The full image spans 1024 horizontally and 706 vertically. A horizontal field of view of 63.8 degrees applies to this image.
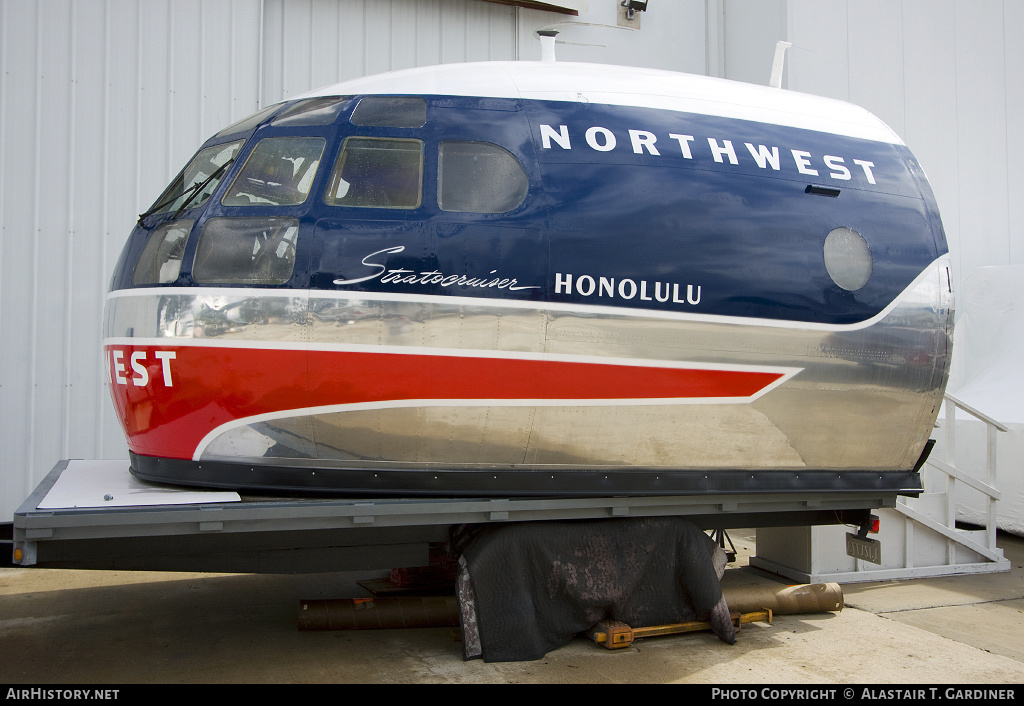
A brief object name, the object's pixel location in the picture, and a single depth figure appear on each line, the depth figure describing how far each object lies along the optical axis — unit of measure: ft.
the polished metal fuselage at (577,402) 16.11
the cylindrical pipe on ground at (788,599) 20.90
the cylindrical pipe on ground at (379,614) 19.47
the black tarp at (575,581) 17.46
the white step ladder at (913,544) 25.23
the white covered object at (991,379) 31.19
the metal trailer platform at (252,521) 14.61
